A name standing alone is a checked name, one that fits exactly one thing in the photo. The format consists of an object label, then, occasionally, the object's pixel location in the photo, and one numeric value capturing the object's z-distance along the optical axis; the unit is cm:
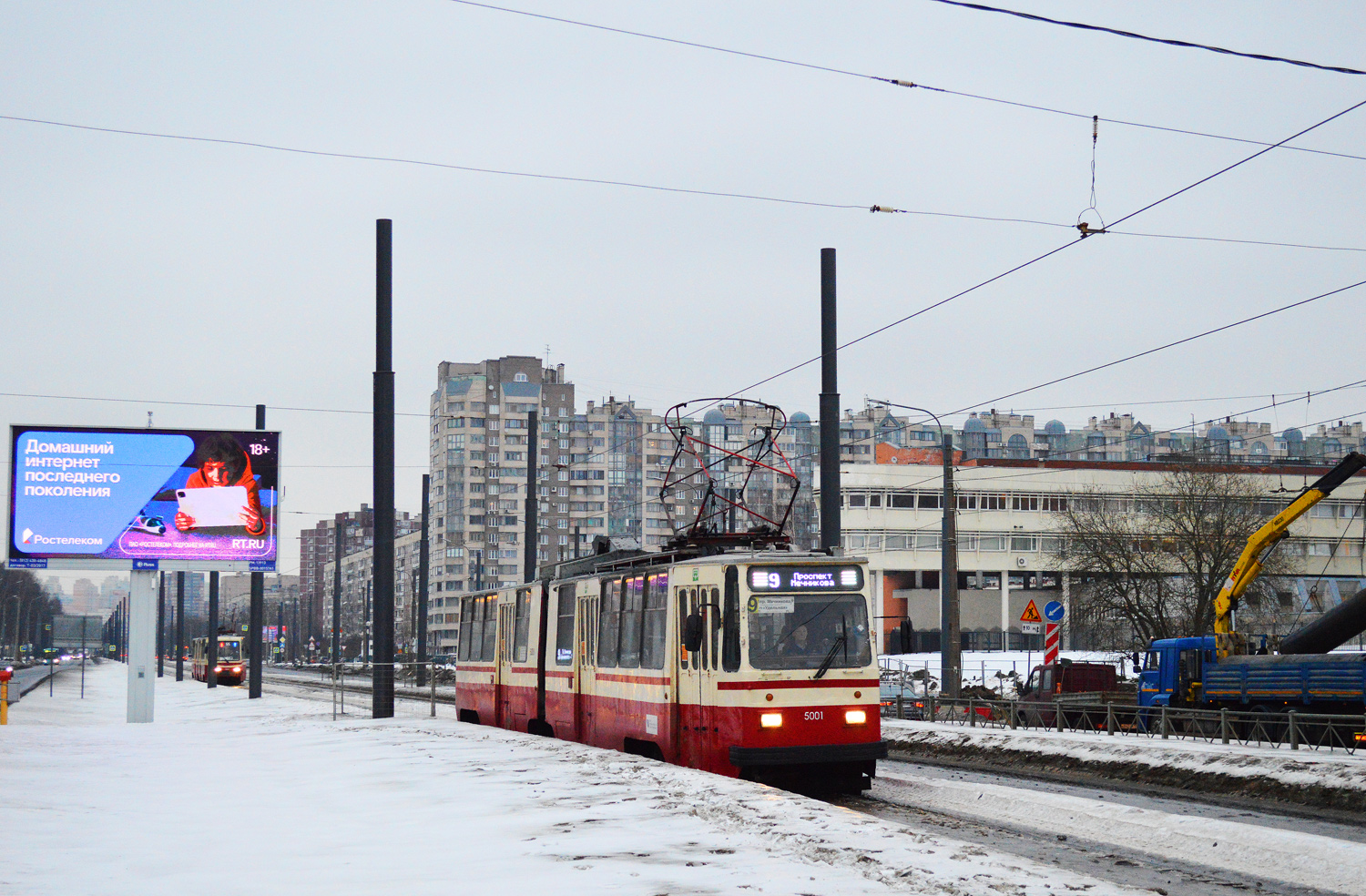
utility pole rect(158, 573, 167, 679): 9662
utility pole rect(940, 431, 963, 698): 3027
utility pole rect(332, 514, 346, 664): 7981
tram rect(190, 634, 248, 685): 7319
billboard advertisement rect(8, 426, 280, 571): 2959
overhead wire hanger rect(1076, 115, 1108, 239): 1986
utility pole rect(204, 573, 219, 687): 5688
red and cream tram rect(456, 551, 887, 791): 1591
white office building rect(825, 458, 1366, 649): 8638
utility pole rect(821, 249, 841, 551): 2483
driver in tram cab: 1622
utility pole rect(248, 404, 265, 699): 4234
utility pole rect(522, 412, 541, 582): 4088
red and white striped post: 2922
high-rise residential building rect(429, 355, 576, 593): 15688
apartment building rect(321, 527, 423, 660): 15902
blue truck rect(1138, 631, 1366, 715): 2412
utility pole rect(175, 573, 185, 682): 6954
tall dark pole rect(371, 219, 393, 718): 2662
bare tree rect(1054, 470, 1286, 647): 4897
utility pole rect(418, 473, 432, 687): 5419
